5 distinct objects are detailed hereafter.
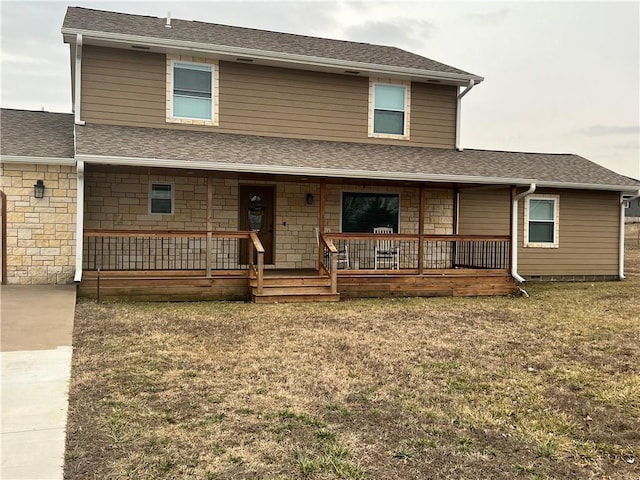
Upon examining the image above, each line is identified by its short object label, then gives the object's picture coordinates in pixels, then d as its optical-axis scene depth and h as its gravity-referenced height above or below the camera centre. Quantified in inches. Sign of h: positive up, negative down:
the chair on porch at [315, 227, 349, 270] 479.1 -21.0
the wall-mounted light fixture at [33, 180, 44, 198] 381.1 +28.4
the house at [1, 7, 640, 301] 387.9 +45.1
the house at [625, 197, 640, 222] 1388.0 +70.7
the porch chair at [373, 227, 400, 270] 489.4 -17.7
